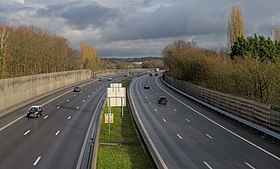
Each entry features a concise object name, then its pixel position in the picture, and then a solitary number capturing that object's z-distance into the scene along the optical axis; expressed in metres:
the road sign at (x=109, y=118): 30.19
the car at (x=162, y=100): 58.06
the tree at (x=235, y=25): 85.94
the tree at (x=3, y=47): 64.57
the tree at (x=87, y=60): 182.00
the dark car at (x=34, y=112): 43.72
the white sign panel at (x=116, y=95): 35.92
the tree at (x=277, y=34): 92.35
